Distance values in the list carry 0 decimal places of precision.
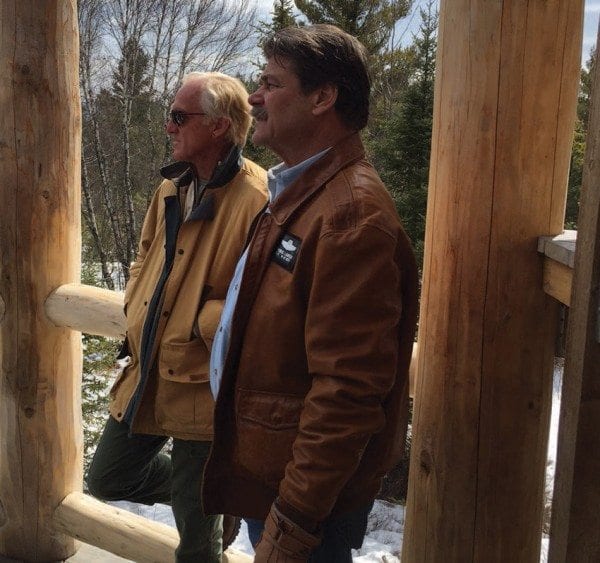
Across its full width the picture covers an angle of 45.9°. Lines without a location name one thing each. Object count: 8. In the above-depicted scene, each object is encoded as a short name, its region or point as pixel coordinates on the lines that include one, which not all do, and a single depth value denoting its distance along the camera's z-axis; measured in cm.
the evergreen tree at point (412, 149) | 998
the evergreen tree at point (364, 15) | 1223
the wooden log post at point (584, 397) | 108
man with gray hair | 216
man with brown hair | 140
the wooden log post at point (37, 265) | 296
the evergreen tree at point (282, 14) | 1261
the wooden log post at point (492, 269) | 177
